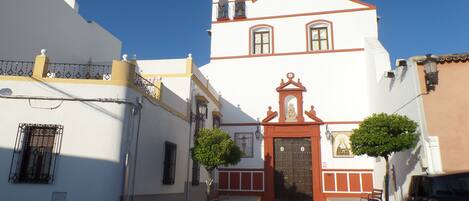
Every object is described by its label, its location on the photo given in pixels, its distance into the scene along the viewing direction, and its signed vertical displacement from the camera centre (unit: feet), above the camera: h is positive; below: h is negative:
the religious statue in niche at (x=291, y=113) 58.08 +10.67
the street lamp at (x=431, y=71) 33.22 +9.91
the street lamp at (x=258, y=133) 57.82 +7.57
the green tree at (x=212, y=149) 38.73 +3.39
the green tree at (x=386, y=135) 34.14 +4.52
